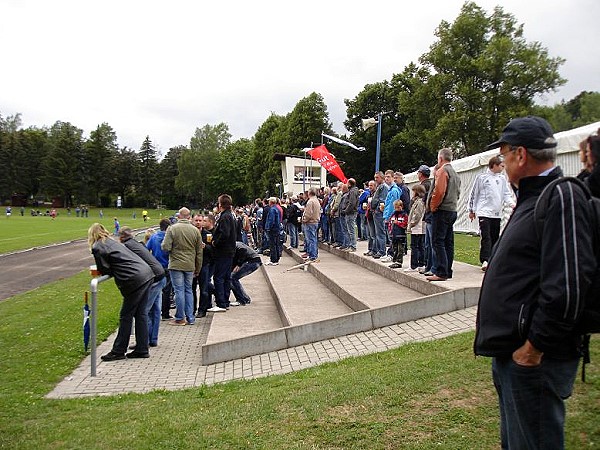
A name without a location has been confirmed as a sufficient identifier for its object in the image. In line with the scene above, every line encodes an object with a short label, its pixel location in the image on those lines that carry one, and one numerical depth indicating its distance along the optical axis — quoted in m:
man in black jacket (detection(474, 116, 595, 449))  2.40
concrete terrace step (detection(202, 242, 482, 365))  8.35
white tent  14.41
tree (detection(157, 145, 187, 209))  125.44
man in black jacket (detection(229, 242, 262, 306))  12.72
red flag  24.02
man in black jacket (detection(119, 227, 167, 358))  9.09
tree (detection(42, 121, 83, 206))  111.19
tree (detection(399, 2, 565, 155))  35.66
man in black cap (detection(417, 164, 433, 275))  9.74
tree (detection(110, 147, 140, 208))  119.75
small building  41.69
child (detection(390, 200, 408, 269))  11.27
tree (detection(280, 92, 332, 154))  66.99
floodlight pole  19.87
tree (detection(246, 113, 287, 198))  72.62
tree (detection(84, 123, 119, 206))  117.88
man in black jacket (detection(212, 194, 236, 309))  11.70
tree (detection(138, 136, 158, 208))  123.06
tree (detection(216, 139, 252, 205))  112.06
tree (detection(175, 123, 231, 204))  115.12
